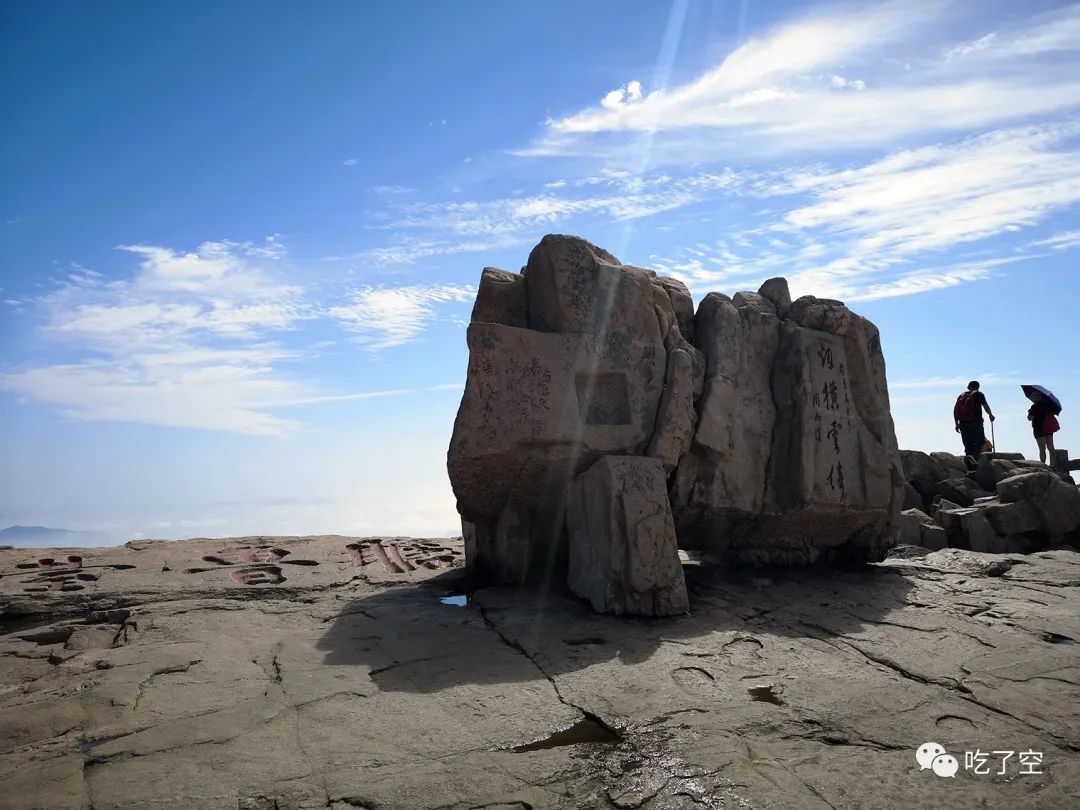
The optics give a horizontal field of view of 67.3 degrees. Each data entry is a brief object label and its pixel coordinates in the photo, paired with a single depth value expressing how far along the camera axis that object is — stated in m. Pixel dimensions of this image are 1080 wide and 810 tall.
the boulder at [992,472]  9.89
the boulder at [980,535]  8.54
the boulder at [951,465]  10.48
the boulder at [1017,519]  8.57
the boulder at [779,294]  6.82
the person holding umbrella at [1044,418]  11.12
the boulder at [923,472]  10.38
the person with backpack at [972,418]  11.62
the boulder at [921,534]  8.32
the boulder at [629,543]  5.10
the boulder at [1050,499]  8.55
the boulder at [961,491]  9.75
